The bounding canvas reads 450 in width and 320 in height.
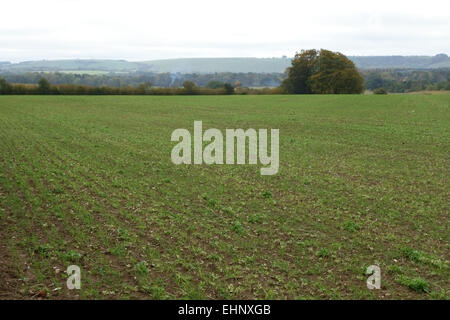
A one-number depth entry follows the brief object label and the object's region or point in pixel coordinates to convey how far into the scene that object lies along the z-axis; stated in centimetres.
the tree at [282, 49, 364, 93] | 7588
